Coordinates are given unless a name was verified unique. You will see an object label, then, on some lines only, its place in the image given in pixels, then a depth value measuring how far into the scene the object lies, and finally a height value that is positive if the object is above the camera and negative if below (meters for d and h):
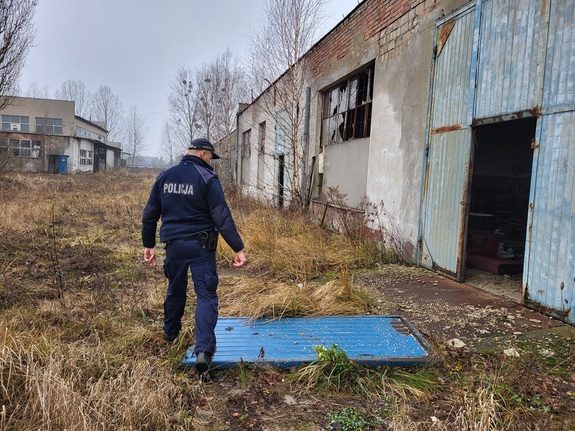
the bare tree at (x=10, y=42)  13.13 +5.00
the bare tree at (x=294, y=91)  10.34 +3.20
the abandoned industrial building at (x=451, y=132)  3.85 +1.21
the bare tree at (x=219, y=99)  21.69 +5.80
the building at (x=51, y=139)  37.44 +4.84
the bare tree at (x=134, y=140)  85.00 +11.23
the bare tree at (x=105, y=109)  74.19 +15.47
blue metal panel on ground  2.99 -1.22
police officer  2.99 -0.28
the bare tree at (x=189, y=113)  30.33 +6.57
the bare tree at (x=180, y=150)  32.11 +3.98
